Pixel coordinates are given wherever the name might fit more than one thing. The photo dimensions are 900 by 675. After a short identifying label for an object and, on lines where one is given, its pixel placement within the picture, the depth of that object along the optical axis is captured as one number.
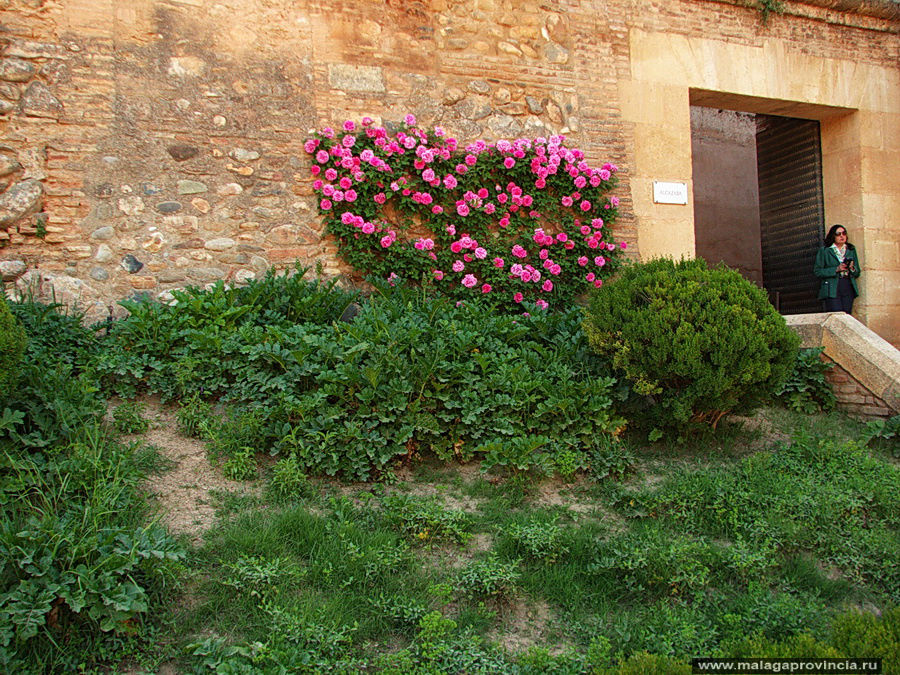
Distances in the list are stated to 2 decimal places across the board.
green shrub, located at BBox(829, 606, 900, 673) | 2.29
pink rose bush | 6.08
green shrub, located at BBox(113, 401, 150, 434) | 3.81
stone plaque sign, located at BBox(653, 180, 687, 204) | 7.19
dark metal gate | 8.63
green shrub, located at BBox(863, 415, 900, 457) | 4.44
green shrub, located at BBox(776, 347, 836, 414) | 5.00
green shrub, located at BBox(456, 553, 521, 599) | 2.74
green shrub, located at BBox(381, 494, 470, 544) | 3.11
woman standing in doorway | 7.84
